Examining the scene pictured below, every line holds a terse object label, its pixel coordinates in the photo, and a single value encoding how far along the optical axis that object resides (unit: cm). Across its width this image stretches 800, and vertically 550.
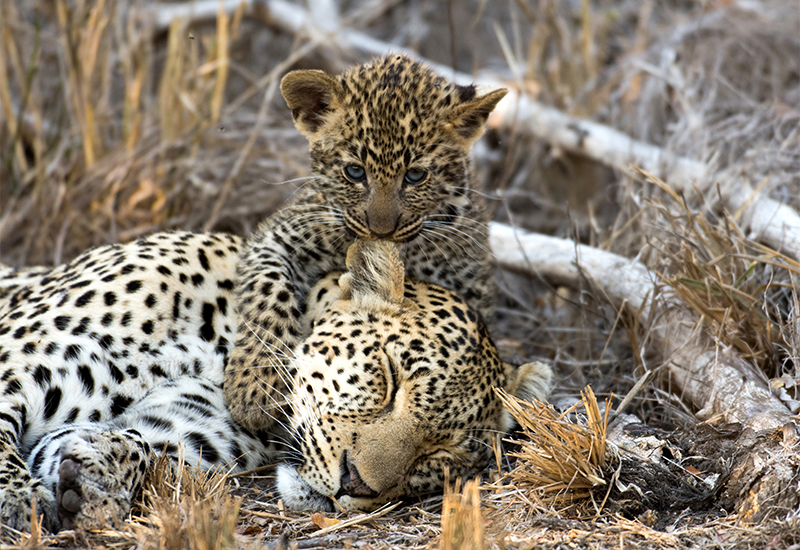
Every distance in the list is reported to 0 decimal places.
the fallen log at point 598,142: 894
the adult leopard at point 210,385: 624
